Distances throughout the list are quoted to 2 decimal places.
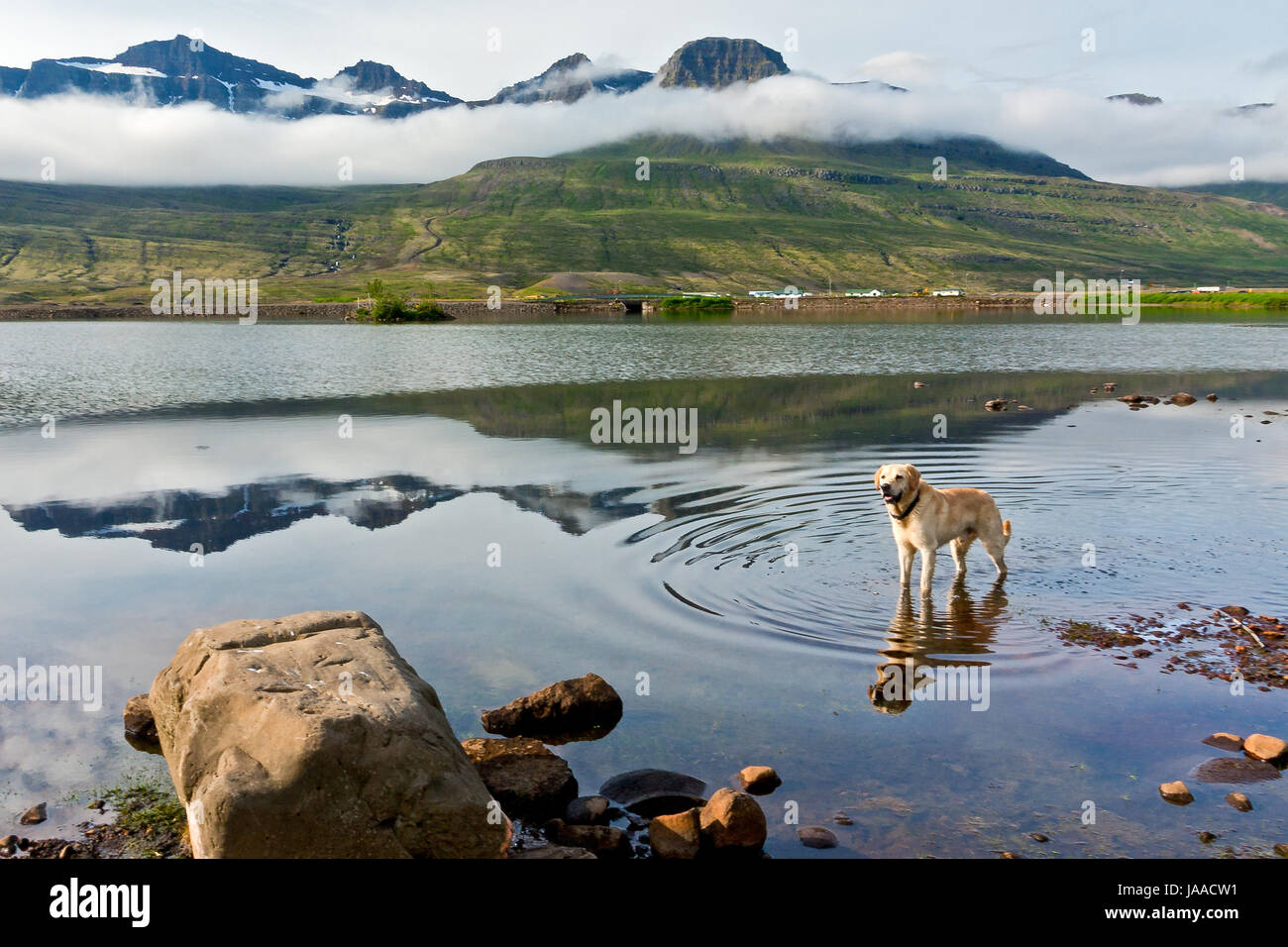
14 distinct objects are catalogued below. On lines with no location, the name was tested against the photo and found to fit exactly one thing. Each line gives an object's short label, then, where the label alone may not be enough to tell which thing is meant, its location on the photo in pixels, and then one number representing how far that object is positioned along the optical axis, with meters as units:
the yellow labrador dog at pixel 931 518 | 17.27
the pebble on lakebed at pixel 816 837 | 9.94
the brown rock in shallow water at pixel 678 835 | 9.67
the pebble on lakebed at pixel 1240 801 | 10.35
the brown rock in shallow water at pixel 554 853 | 9.41
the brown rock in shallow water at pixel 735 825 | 9.73
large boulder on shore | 8.96
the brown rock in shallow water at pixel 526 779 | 10.77
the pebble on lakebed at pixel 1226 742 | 11.88
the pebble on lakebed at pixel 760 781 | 11.10
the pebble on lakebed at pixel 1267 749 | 11.38
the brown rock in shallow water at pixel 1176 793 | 10.57
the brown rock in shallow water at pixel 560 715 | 12.95
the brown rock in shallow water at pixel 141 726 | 12.85
